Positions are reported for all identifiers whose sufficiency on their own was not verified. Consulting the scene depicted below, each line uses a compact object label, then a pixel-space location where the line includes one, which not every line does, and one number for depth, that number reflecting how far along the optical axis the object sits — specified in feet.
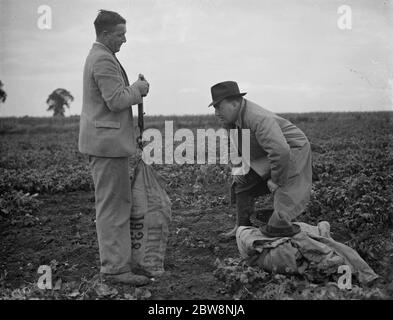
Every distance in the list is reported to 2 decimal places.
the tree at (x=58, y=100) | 106.63
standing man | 11.91
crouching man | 12.94
